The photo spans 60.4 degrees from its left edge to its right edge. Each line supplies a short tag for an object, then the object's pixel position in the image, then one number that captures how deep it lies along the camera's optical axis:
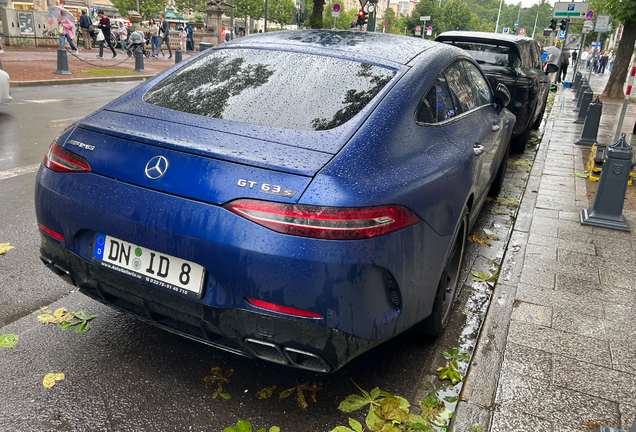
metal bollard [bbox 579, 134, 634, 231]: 5.32
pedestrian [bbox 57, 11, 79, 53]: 23.34
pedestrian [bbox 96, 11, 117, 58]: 24.59
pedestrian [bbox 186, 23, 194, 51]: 35.15
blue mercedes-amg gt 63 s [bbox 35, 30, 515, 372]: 2.10
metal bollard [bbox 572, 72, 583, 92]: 20.10
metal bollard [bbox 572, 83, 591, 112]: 14.45
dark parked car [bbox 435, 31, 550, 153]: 7.83
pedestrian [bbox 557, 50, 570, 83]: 23.58
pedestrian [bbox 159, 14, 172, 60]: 30.66
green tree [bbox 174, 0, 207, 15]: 96.88
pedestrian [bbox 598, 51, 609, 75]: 41.91
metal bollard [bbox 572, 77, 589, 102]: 16.92
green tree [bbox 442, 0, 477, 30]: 107.44
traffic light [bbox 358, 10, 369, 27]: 25.95
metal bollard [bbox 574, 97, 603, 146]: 9.80
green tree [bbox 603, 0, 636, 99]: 16.39
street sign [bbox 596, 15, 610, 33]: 19.31
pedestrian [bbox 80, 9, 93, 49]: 27.50
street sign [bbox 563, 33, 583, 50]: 24.05
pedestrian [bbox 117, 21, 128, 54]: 27.18
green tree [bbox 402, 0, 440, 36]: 102.15
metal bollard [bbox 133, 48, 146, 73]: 20.14
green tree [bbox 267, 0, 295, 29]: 98.52
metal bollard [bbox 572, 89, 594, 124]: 12.51
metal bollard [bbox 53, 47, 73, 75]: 16.02
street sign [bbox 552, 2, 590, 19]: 25.81
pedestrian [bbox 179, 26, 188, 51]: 34.91
